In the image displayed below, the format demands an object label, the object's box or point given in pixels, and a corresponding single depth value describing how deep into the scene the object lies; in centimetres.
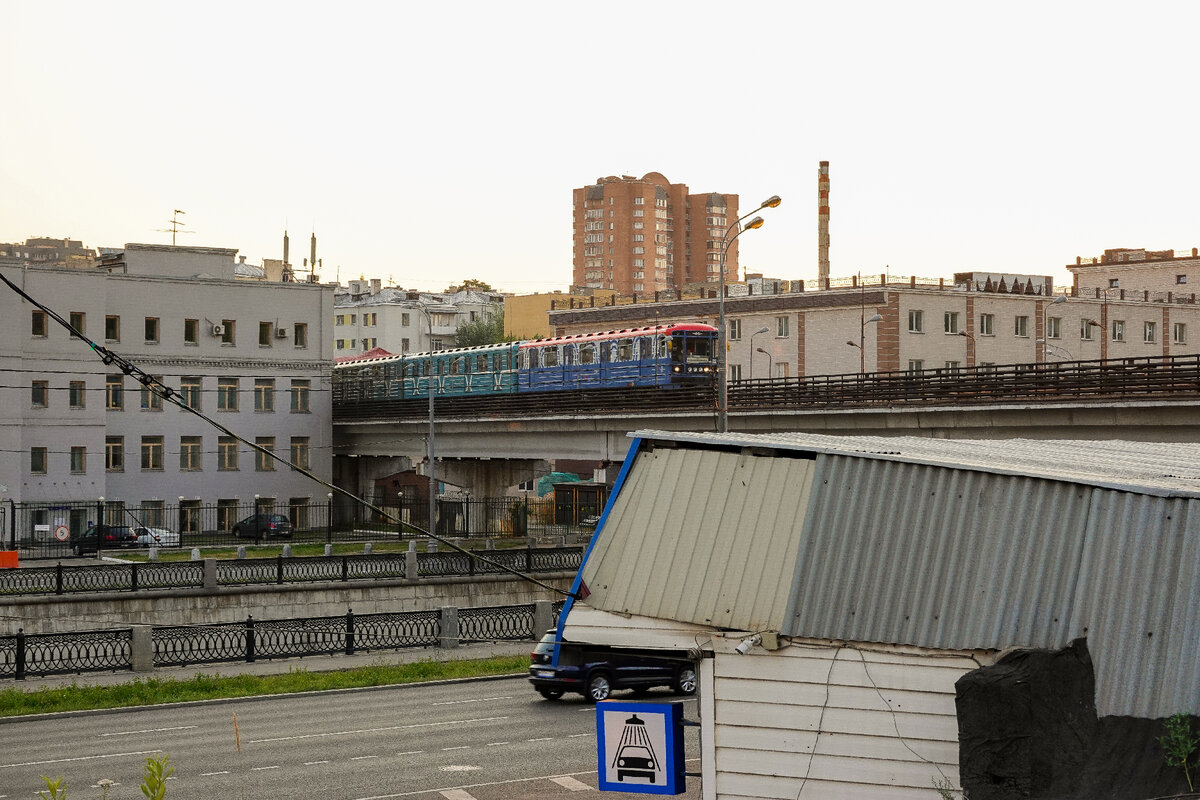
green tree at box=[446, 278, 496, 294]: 18712
